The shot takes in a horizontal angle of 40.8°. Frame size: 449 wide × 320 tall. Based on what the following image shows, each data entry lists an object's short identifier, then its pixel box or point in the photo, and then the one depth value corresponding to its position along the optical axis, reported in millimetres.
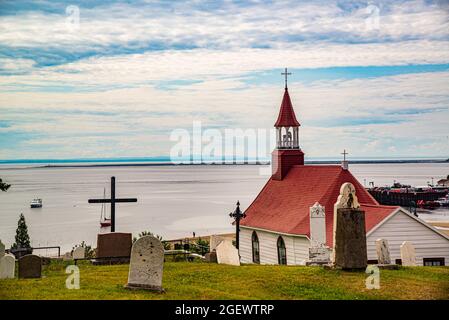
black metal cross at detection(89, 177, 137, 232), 24438
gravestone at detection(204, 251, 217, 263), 21656
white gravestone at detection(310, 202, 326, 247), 20219
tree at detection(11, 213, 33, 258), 38469
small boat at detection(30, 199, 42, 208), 99438
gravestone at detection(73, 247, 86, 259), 25188
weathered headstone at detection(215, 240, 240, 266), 19766
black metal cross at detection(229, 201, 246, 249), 26812
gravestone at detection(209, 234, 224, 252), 24311
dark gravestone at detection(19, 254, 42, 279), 16344
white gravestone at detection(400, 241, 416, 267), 20500
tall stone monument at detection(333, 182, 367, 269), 15688
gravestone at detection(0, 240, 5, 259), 17703
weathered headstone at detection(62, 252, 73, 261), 25825
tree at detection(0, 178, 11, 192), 19403
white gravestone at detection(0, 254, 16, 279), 17188
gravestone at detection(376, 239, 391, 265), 18047
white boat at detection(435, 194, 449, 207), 94062
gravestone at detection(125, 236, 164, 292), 13180
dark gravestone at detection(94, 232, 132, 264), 21250
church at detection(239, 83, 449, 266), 24078
